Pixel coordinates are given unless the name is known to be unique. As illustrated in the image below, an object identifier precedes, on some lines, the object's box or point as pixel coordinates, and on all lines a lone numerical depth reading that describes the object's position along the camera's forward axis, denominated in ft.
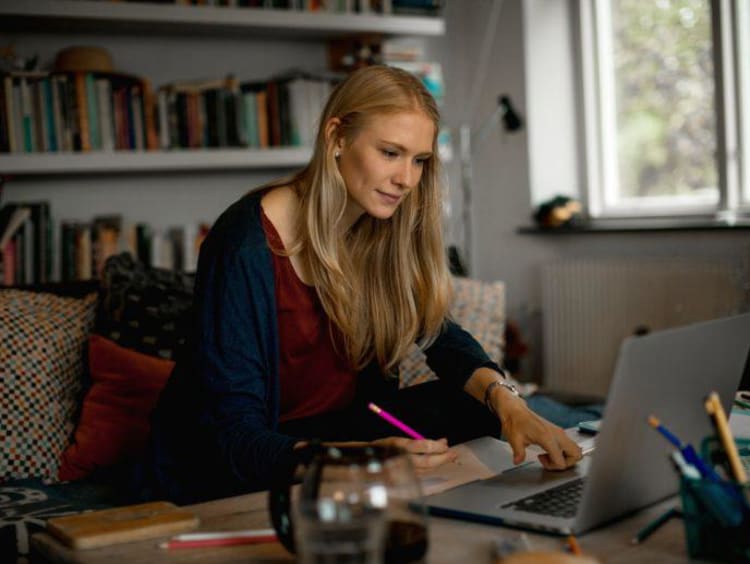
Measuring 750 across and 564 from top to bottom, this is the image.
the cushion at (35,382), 6.67
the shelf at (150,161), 10.31
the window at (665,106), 11.78
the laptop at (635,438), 3.06
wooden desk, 2.97
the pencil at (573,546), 2.91
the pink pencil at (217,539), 3.19
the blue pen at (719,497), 2.80
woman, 5.06
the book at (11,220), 10.16
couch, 6.65
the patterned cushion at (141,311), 7.25
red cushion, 6.90
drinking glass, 2.42
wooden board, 3.26
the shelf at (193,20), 10.29
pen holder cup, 2.80
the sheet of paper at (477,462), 3.93
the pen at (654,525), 3.08
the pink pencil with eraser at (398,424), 3.73
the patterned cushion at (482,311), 8.62
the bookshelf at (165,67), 10.56
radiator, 11.56
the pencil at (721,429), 2.98
